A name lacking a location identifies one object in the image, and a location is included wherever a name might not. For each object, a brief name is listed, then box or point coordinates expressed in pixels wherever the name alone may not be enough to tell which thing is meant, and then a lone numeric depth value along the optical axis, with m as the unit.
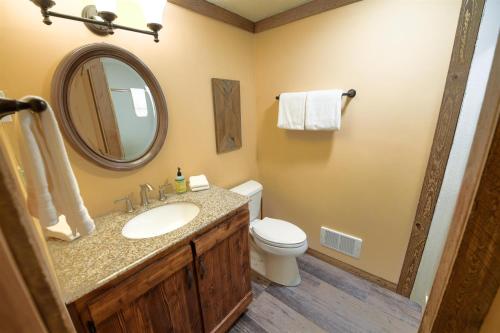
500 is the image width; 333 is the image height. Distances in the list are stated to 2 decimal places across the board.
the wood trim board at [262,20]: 1.46
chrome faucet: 1.32
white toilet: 1.59
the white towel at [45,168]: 0.45
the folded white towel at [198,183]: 1.53
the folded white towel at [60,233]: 0.97
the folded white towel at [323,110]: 1.54
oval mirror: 1.04
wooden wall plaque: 1.73
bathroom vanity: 0.78
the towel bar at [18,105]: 0.37
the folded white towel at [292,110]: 1.71
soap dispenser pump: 1.49
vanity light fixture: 0.86
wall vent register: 1.77
